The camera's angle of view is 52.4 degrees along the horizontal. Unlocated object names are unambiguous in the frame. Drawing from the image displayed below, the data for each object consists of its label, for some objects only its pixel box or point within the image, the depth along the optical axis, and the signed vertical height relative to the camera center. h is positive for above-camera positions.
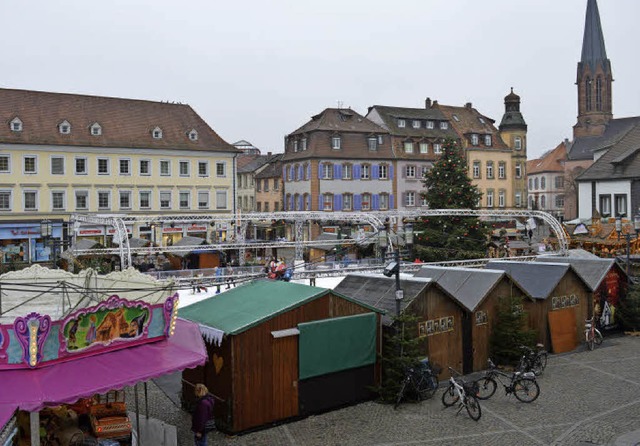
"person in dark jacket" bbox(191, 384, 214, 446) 12.23 -3.65
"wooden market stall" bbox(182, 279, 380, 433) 14.01 -3.03
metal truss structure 31.08 +0.08
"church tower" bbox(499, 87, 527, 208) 68.56 +7.36
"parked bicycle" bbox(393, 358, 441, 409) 15.74 -4.04
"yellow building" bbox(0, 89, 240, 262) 46.16 +4.38
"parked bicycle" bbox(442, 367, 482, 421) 14.74 -4.13
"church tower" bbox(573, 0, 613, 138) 108.25 +22.49
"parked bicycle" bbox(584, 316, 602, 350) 21.77 -4.03
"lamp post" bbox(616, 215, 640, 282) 28.61 -0.32
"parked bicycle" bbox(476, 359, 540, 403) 16.05 -4.21
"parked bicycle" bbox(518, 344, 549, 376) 17.73 -3.96
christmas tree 40.26 -0.19
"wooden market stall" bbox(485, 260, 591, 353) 21.50 -2.90
